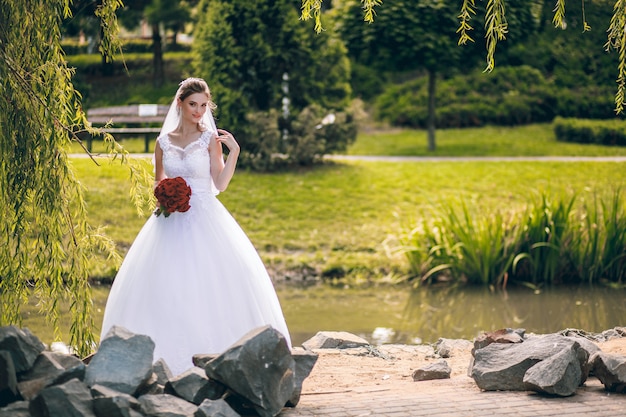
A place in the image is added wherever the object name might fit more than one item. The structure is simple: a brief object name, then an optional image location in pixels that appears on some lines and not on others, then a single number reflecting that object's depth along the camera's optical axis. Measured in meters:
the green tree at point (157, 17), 24.52
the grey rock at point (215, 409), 4.98
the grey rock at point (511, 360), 6.14
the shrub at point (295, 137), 17.08
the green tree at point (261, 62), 17.39
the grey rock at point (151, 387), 5.24
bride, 6.52
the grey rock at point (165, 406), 5.00
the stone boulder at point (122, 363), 5.14
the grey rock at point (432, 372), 6.89
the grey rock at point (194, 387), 5.31
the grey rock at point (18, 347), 5.31
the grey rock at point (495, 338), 6.99
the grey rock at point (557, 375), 5.86
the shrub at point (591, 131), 21.16
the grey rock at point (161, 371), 5.51
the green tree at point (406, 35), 18.86
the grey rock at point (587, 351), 6.16
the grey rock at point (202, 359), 5.77
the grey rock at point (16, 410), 4.90
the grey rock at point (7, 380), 5.17
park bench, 18.56
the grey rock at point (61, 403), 4.81
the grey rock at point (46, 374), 5.19
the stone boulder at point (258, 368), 5.23
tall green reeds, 12.68
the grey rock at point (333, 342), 8.63
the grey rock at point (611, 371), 5.92
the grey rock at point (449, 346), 8.49
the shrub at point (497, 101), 24.73
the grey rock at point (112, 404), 4.83
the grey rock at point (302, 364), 5.69
